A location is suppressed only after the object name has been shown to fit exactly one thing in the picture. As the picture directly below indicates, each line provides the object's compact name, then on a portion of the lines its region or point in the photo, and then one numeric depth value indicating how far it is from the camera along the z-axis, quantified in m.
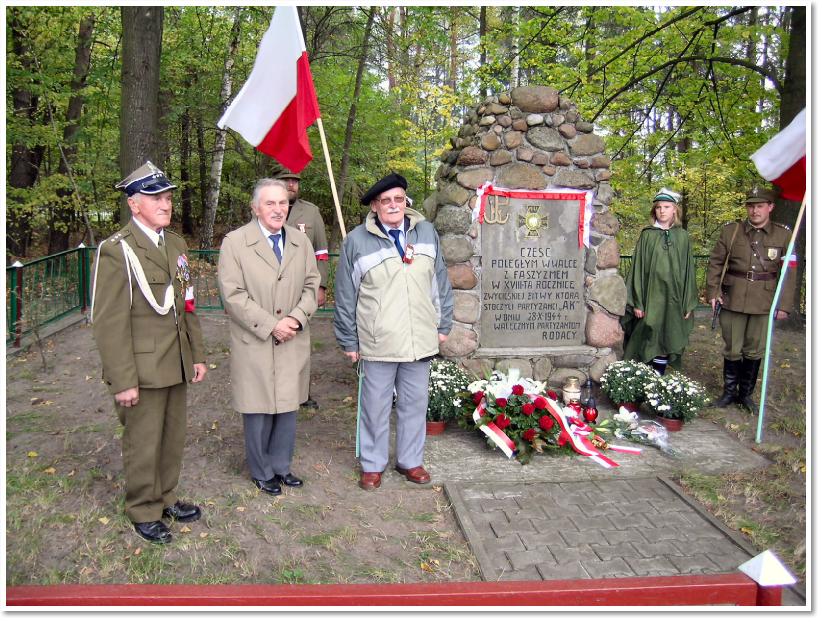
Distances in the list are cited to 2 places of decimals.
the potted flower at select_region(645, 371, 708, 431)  5.31
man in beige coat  3.77
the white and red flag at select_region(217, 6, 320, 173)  4.12
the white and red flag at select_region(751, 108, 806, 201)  4.03
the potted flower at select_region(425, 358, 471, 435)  5.11
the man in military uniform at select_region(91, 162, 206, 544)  3.21
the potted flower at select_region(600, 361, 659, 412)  5.58
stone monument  5.63
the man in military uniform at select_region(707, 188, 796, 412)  5.69
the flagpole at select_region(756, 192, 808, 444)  4.53
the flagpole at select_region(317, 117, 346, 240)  3.94
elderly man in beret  4.08
